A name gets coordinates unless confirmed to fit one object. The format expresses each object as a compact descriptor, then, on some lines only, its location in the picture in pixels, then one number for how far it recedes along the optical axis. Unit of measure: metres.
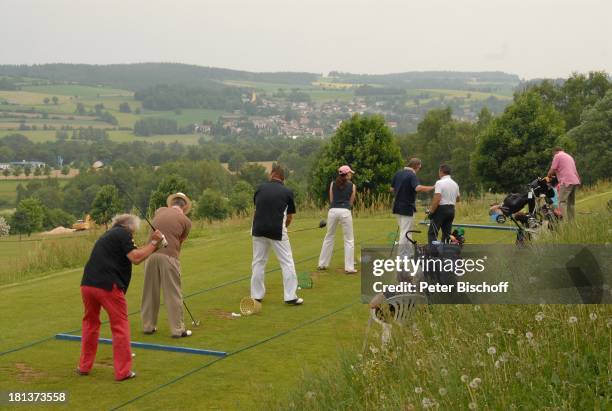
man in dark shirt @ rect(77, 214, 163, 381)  10.35
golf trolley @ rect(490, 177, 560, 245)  14.84
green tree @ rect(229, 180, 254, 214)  113.56
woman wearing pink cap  16.34
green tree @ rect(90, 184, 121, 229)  65.38
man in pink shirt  18.67
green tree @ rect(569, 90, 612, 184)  64.44
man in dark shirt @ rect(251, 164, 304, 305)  13.95
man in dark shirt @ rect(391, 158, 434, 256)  15.99
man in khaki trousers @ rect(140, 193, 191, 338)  12.35
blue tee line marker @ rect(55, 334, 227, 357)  11.38
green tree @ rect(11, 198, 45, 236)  112.88
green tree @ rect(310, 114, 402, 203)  35.31
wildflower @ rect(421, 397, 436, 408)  6.32
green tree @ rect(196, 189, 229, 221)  111.00
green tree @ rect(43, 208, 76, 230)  114.08
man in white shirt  15.23
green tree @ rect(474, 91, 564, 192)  68.81
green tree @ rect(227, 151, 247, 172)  164.02
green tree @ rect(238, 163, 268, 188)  142.38
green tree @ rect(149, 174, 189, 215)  88.75
